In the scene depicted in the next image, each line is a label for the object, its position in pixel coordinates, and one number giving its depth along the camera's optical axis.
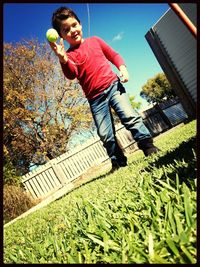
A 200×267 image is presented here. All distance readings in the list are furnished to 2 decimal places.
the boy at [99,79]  3.15
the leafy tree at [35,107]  16.67
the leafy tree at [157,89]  33.69
